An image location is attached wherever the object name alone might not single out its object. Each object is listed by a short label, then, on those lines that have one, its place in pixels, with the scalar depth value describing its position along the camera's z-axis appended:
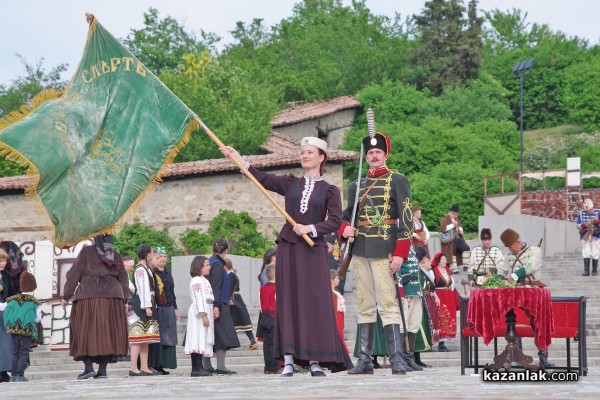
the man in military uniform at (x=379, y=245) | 12.76
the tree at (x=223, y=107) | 45.34
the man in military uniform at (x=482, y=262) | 20.73
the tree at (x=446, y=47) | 66.19
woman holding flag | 12.09
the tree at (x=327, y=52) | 65.94
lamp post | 51.97
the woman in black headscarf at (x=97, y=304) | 14.98
